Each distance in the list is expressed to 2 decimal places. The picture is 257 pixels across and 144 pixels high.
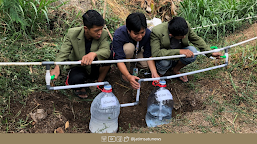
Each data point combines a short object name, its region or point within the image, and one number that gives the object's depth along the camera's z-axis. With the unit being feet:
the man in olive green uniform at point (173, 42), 9.99
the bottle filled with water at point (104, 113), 9.17
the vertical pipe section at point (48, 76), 7.95
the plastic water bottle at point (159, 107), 9.78
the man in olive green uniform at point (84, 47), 9.22
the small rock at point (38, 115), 9.00
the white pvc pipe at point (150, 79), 9.02
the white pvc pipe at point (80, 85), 8.05
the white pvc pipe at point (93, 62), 7.59
